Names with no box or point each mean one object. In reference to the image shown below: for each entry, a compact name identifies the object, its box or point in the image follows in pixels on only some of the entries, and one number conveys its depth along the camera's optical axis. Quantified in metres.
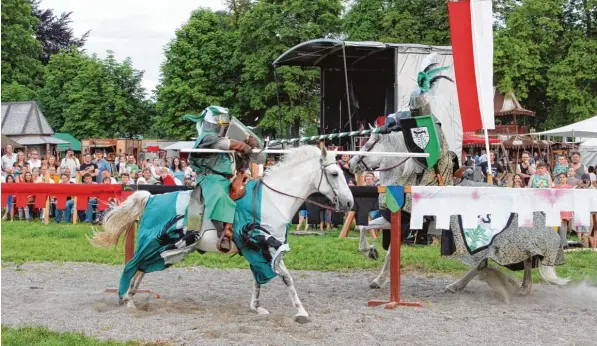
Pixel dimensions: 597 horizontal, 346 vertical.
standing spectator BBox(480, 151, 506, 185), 15.26
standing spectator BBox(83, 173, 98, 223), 15.18
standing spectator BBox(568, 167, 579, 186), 13.99
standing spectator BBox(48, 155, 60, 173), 17.70
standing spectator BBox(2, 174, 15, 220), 15.83
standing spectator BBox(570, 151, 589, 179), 14.97
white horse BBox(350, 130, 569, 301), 8.08
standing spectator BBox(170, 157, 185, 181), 16.48
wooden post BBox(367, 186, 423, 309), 7.96
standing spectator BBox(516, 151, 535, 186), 15.43
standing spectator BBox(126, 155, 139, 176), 16.53
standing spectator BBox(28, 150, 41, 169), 17.48
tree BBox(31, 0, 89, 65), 54.12
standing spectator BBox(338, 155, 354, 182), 12.65
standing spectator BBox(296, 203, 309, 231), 14.98
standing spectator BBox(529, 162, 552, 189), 13.23
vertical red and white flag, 9.17
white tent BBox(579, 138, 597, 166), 25.66
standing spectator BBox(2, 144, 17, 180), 17.08
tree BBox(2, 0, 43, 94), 42.03
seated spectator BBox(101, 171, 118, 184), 15.60
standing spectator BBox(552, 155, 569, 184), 14.57
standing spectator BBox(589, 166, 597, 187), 14.88
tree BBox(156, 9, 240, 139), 38.91
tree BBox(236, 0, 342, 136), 34.47
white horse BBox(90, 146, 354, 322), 7.39
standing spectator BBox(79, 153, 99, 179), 16.41
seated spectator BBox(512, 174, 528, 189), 13.23
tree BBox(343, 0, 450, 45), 34.69
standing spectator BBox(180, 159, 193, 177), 16.02
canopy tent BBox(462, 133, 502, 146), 24.22
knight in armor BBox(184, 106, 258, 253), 7.20
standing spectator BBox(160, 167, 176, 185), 14.65
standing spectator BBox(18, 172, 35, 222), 15.74
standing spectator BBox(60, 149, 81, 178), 18.05
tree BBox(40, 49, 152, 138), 42.22
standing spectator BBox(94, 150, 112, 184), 16.56
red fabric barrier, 9.16
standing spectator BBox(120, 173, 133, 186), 15.18
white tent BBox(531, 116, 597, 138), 19.86
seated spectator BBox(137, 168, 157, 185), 14.57
